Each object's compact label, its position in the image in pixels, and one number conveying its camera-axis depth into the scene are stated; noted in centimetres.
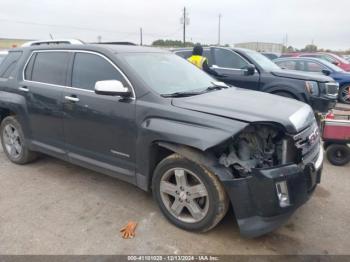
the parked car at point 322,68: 1131
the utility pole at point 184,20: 4862
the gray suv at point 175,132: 285
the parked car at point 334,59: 1493
